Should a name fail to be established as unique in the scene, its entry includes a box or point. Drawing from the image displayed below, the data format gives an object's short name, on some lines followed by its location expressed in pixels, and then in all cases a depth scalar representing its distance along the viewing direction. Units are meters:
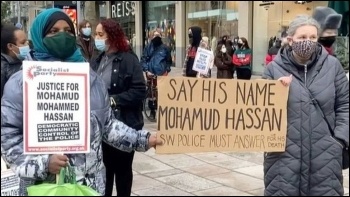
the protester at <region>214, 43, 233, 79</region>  13.22
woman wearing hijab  2.45
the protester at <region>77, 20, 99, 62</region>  5.60
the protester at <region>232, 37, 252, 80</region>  13.61
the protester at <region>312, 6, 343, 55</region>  3.81
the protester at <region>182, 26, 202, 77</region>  10.17
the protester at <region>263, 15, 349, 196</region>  3.13
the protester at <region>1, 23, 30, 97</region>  4.64
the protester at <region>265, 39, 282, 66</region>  11.09
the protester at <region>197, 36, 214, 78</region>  10.01
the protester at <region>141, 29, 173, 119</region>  9.87
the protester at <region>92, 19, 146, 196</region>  4.47
